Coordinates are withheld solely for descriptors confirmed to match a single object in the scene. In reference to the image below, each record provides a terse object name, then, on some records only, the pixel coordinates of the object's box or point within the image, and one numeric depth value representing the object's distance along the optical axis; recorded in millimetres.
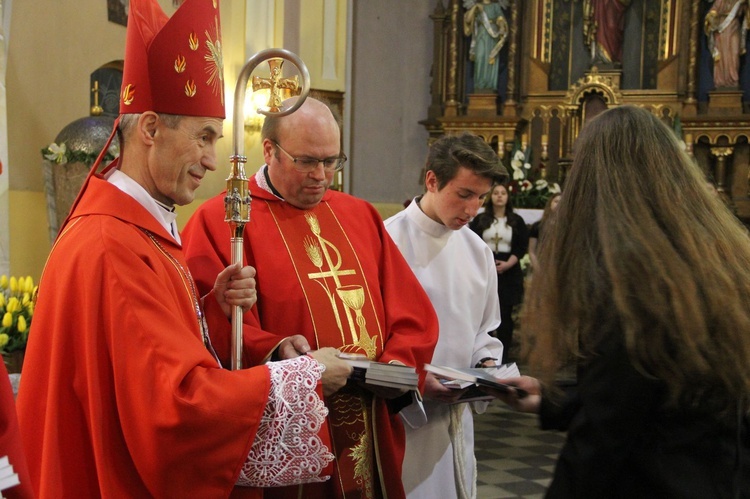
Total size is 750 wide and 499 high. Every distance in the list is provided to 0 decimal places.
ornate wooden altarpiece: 11328
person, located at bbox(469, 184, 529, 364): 7562
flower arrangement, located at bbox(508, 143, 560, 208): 10570
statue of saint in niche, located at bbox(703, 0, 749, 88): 11109
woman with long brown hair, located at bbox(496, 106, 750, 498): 1615
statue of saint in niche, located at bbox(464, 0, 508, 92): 12000
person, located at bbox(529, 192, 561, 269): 7475
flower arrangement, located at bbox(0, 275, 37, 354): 3551
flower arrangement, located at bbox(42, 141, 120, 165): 5465
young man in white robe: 3092
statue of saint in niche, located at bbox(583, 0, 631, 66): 11789
